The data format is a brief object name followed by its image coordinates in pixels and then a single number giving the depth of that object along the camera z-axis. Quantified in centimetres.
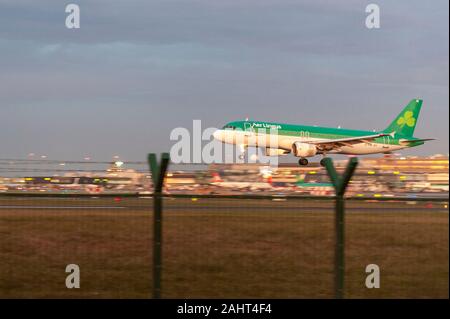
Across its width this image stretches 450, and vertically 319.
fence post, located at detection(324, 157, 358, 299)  1782
